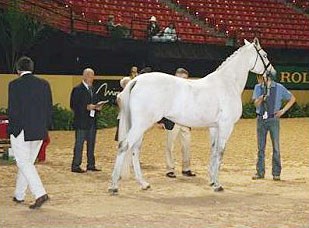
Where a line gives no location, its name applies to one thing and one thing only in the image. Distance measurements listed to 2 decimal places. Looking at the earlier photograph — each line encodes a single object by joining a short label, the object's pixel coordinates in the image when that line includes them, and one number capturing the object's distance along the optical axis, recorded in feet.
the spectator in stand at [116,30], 75.92
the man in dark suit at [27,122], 26.25
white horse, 30.81
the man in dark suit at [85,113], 38.75
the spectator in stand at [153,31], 78.84
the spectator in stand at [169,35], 79.63
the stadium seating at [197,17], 76.54
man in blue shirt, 36.22
